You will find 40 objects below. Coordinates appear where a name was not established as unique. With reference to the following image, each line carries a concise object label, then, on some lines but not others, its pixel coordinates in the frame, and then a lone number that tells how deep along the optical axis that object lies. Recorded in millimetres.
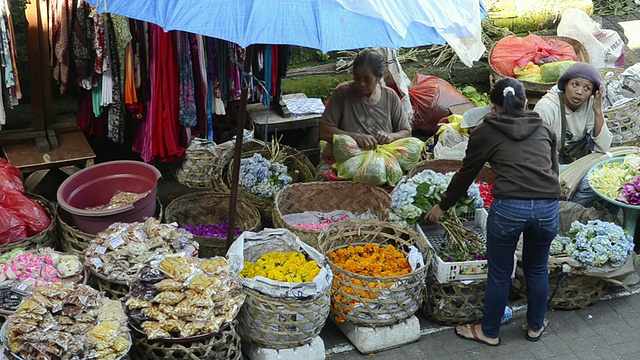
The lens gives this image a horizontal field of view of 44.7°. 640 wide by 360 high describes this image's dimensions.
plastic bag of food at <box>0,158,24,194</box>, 5152
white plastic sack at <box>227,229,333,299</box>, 4391
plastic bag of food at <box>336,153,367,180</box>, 5723
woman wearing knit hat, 5730
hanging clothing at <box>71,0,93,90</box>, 5449
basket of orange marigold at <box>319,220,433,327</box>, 4707
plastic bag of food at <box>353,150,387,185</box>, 5664
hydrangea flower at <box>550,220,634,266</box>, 5133
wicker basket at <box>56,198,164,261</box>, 4992
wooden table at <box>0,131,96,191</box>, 5707
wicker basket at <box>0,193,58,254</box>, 4828
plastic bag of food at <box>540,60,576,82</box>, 7305
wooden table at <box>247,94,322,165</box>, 6594
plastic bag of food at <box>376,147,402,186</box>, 5715
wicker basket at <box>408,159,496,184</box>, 6007
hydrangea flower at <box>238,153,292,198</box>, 5902
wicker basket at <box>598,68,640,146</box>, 6457
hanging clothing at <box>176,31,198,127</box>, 5766
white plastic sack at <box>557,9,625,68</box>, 8023
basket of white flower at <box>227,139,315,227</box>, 5906
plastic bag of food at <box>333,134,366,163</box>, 5680
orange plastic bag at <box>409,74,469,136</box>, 7285
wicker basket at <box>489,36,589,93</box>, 7254
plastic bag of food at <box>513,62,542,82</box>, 7457
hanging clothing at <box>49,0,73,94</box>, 5430
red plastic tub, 5031
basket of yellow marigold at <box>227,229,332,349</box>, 4395
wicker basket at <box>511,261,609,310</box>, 5277
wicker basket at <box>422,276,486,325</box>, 5023
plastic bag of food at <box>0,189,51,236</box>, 5020
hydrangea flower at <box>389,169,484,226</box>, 5312
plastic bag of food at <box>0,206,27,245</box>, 4855
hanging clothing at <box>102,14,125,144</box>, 5598
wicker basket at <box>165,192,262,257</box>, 5680
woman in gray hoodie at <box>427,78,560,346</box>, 4457
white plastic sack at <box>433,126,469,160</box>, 6238
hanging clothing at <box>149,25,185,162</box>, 5723
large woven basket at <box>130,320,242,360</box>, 4125
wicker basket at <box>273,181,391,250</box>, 5770
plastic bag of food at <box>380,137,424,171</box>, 5809
